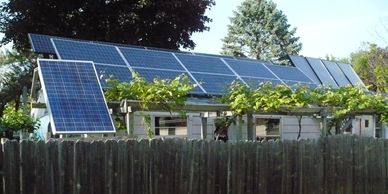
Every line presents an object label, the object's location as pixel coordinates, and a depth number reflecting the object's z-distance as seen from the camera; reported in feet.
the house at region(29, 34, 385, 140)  30.88
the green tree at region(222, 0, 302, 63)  156.15
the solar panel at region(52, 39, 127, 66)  39.96
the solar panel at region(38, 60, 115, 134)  29.14
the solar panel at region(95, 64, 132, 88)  37.50
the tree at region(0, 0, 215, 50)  86.63
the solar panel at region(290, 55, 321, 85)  61.16
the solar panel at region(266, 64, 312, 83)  52.19
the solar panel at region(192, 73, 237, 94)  41.98
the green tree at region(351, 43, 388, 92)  120.78
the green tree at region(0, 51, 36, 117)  120.98
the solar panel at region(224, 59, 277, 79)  49.11
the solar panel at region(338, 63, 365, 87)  69.71
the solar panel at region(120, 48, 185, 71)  43.01
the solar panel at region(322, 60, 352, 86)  65.70
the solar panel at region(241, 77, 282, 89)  44.99
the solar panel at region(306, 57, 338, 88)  61.82
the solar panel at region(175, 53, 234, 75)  45.85
